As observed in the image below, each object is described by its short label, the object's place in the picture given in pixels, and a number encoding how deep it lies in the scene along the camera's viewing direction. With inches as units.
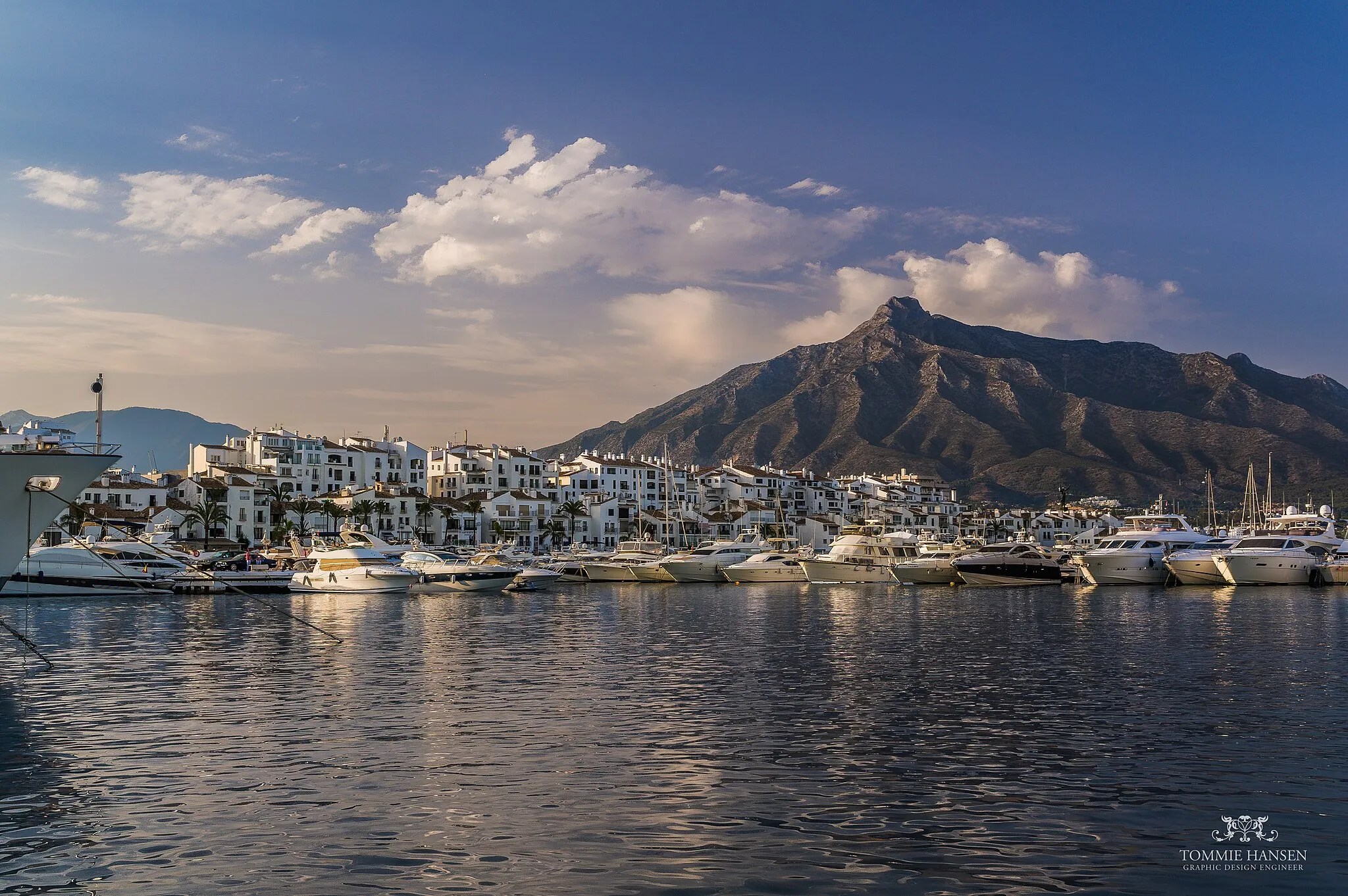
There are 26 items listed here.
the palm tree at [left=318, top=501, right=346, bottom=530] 5502.0
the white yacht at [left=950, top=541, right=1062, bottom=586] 3221.0
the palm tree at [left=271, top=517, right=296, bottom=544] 5349.4
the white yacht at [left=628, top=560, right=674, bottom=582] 3782.0
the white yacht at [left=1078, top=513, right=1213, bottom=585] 3255.4
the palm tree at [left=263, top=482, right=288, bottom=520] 5595.5
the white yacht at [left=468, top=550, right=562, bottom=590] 3344.7
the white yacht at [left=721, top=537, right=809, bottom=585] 3639.3
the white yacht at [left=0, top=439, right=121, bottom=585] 1197.7
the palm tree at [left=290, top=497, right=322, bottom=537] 5447.8
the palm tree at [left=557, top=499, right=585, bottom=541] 6043.3
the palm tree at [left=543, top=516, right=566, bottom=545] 5999.0
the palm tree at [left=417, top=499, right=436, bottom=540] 5777.6
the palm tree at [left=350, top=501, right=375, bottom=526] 5511.8
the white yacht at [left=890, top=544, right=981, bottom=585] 3373.5
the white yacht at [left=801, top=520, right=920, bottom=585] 3543.3
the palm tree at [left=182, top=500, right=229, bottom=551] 4920.0
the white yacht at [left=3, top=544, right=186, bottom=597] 2758.4
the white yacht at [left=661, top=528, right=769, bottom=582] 3730.3
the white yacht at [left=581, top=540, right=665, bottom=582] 3801.7
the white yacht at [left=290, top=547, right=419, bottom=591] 2994.6
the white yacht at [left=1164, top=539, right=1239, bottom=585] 3179.1
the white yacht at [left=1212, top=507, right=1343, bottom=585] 3093.0
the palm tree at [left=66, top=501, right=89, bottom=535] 3845.0
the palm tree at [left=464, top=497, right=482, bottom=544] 5925.2
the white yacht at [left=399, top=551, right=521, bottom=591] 3038.9
